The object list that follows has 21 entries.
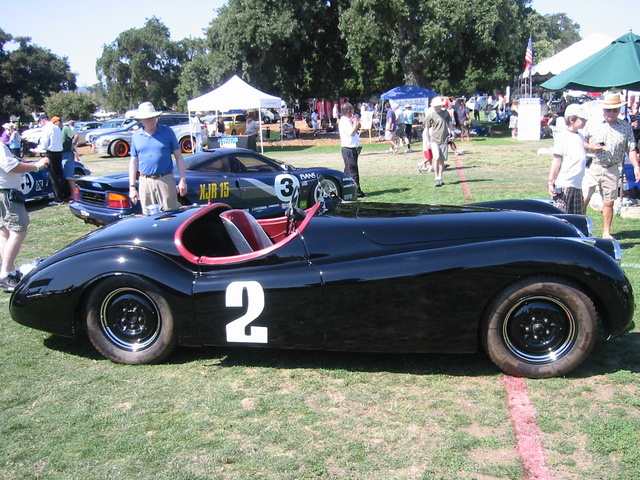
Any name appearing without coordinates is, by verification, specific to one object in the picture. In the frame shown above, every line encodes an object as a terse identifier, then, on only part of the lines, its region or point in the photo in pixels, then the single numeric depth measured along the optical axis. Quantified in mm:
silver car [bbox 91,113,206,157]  23984
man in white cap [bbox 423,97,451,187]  12231
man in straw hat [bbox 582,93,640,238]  6785
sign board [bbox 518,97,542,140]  25891
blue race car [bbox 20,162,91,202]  12047
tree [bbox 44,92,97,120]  40250
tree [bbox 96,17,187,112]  55750
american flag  27078
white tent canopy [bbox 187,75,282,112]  22297
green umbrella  9258
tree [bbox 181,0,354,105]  32156
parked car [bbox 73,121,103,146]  31966
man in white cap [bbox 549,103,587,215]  6367
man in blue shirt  6441
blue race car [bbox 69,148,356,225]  8328
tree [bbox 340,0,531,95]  28312
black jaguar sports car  3674
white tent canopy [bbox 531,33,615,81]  21656
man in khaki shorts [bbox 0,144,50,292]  5723
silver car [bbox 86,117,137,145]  28256
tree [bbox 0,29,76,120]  46031
